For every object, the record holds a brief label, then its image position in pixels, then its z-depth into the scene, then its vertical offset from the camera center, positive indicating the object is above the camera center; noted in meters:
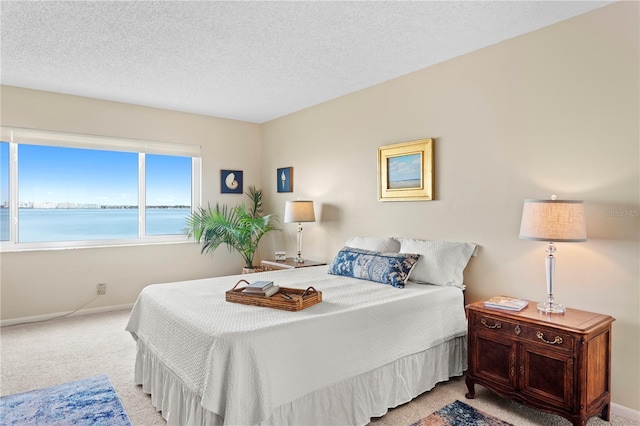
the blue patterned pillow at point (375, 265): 3.04 -0.45
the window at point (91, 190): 4.30 +0.23
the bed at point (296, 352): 1.85 -0.79
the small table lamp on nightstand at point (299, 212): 4.53 -0.03
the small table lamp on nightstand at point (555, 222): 2.29 -0.06
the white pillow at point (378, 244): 3.60 -0.32
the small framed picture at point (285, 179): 5.30 +0.42
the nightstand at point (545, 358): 2.13 -0.87
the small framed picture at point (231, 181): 5.60 +0.40
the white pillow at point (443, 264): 3.08 -0.42
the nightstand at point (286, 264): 4.39 -0.62
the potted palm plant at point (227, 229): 5.15 -0.26
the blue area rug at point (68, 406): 2.34 -1.25
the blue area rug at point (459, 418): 2.32 -1.25
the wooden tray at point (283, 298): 2.30 -0.54
